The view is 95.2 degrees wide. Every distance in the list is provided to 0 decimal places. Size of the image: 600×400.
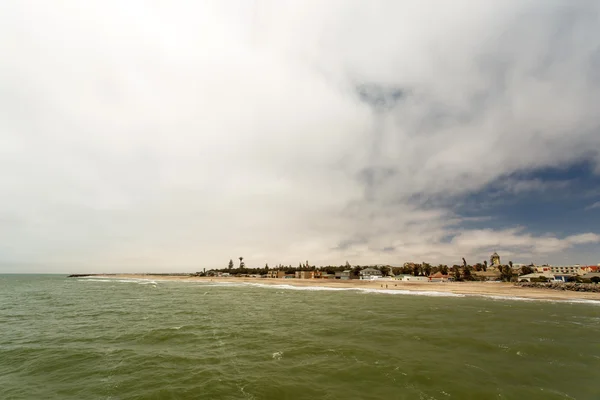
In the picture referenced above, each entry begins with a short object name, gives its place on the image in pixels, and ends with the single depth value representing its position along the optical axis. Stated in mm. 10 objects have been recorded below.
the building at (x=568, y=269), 161850
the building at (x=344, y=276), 171888
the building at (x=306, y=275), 171862
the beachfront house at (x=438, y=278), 132938
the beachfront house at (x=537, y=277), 119994
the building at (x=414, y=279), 132762
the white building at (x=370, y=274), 162500
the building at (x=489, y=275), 141250
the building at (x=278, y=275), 191000
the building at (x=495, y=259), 195300
